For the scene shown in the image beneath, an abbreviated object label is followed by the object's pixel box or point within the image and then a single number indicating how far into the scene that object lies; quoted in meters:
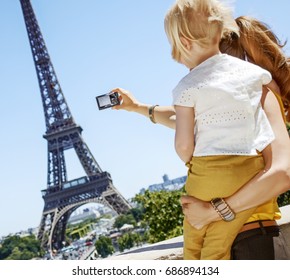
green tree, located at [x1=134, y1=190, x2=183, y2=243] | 9.70
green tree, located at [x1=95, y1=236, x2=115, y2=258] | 35.81
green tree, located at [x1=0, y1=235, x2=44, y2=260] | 36.81
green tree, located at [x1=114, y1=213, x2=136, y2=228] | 35.62
